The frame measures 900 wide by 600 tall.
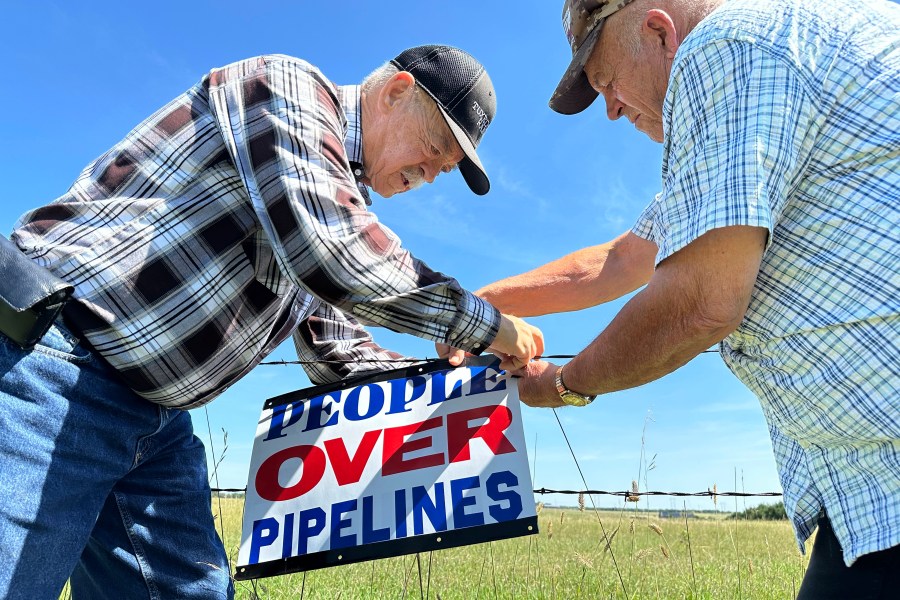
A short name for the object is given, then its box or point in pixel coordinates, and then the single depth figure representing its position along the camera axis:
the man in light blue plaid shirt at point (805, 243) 1.38
